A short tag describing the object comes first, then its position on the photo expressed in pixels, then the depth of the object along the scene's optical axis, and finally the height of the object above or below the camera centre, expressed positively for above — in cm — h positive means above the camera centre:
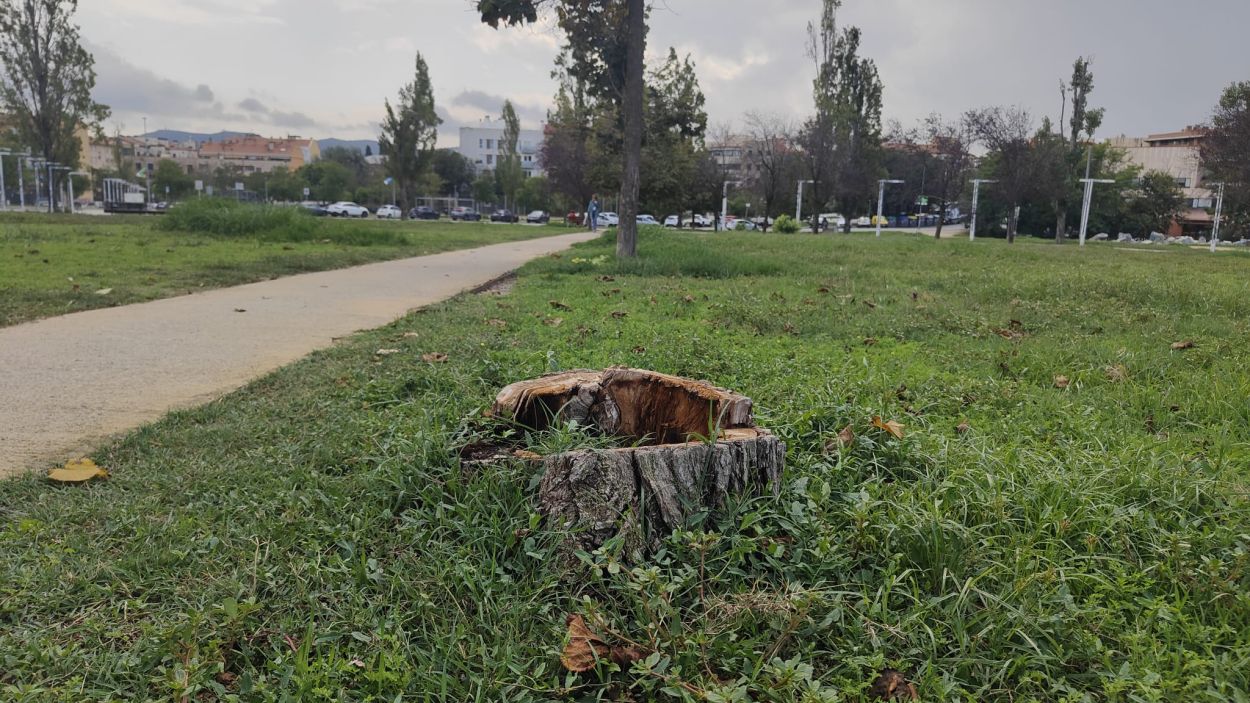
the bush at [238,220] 1919 +2
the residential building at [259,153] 13088 +1221
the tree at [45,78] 3619 +676
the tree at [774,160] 5022 +531
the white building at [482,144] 13925 +1557
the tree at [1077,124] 3938 +657
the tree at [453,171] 8694 +652
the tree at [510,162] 7394 +667
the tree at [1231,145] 2458 +372
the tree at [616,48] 1304 +353
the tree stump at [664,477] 221 -72
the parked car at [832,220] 6141 +168
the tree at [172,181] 8069 +394
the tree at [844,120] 4194 +685
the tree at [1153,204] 5572 +349
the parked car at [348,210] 6448 +121
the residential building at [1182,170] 6938 +783
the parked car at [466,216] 6686 +112
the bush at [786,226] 4384 +74
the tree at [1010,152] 3356 +428
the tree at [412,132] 5212 +648
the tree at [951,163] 3694 +403
